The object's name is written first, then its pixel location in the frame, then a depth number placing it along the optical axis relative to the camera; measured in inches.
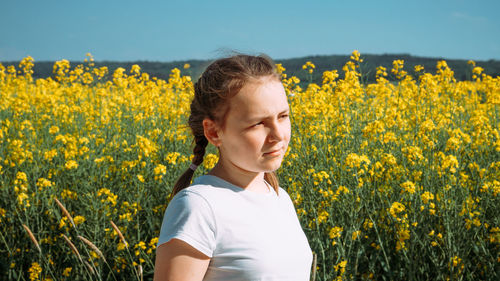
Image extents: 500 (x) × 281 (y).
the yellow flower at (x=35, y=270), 114.5
